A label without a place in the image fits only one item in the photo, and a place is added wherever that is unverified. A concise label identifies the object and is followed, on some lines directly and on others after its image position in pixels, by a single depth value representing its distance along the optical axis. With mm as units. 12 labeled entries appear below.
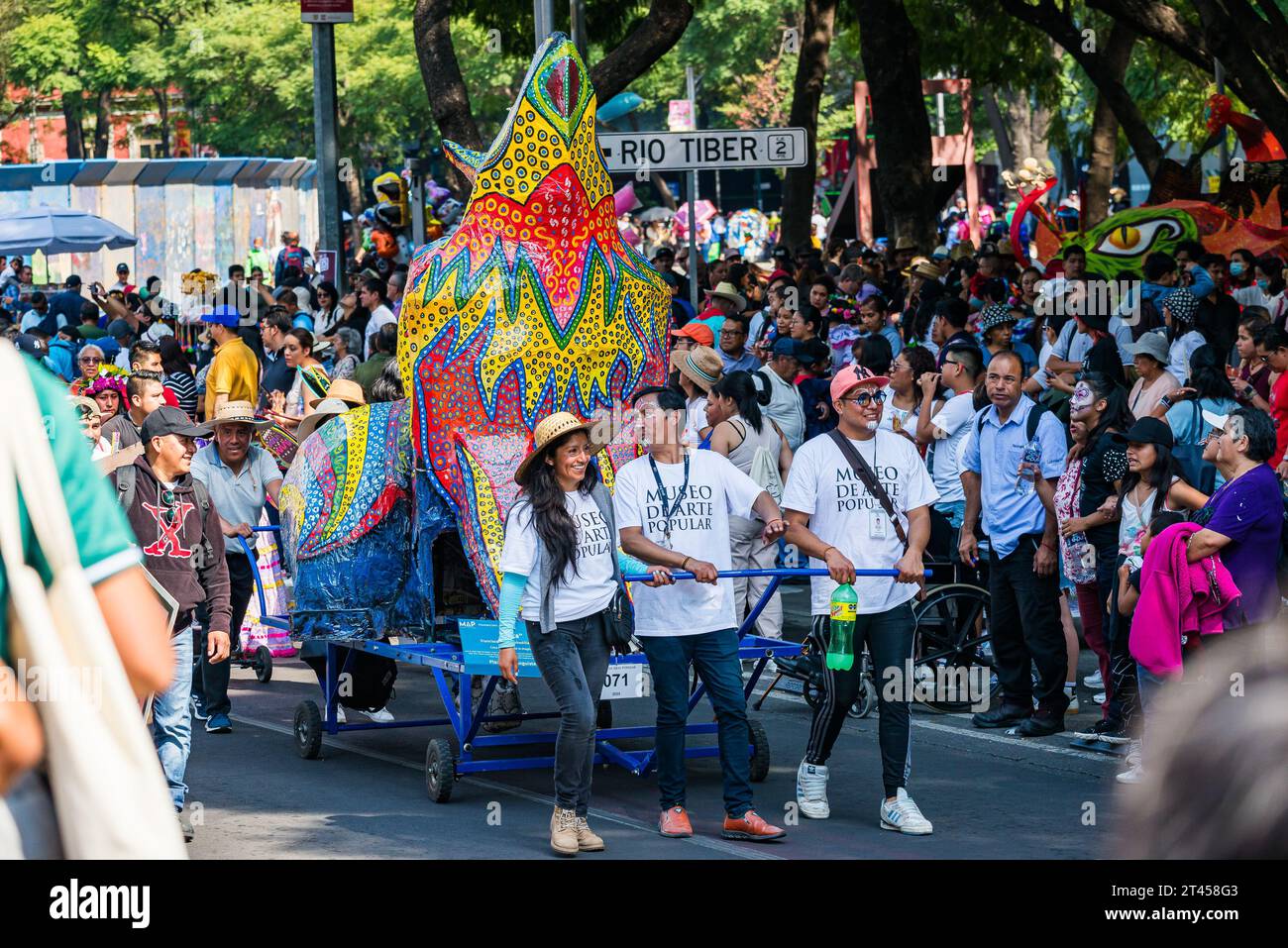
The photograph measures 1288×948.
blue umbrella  29531
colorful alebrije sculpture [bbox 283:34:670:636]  9094
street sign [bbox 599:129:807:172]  13625
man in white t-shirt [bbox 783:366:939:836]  8312
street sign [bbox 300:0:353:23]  21000
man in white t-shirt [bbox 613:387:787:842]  8094
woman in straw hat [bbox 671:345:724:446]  12586
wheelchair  11133
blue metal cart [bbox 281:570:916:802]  8734
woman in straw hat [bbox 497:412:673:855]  7840
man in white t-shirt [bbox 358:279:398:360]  17859
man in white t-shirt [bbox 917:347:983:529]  12094
